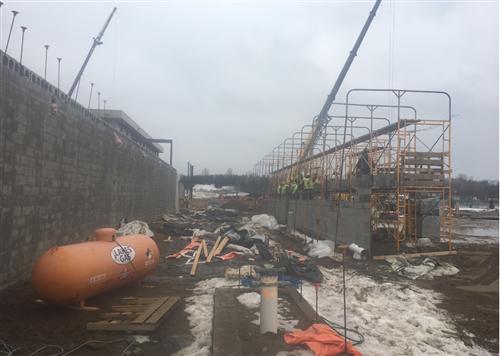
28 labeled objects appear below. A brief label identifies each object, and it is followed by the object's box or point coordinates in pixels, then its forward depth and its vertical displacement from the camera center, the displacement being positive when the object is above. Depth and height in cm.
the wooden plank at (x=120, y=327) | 575 -182
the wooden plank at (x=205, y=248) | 1211 -161
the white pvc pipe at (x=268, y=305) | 516 -134
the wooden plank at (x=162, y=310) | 597 -177
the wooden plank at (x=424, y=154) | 1279 +134
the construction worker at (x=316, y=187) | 1950 +42
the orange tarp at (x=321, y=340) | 479 -169
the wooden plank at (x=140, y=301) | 710 -183
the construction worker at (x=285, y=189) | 2457 +37
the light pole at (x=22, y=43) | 750 +261
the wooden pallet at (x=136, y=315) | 577 -182
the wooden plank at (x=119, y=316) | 627 -184
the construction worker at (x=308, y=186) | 1969 +46
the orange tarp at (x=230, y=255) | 1188 -176
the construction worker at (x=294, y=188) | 2222 +40
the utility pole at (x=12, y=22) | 715 +283
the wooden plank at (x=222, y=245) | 1250 -155
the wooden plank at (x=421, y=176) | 1275 +70
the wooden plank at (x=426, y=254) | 1212 -159
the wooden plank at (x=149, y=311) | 595 -177
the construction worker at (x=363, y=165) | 1515 +116
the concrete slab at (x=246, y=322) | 493 -175
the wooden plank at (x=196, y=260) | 1010 -175
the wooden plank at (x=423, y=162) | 1281 +111
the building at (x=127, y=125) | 3072 +513
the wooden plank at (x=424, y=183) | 1275 +48
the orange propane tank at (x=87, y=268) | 633 -124
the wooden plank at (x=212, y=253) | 1161 -168
